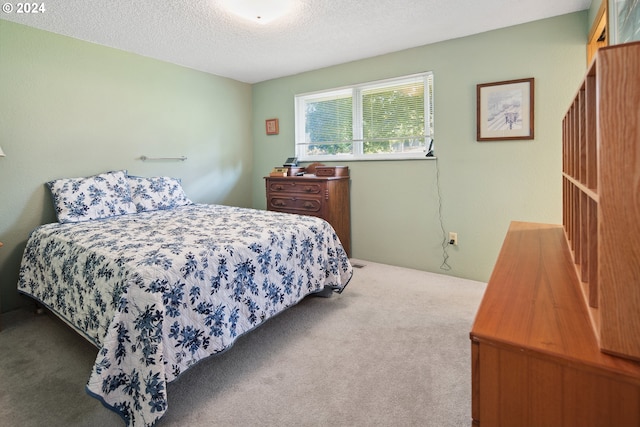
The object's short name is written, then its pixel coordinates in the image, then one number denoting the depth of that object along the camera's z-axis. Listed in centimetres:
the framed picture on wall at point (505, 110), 287
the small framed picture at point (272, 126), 449
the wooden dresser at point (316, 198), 361
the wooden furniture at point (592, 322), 65
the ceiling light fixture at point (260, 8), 240
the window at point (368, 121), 348
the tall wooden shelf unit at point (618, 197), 64
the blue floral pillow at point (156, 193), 322
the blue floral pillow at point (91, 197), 273
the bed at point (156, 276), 145
